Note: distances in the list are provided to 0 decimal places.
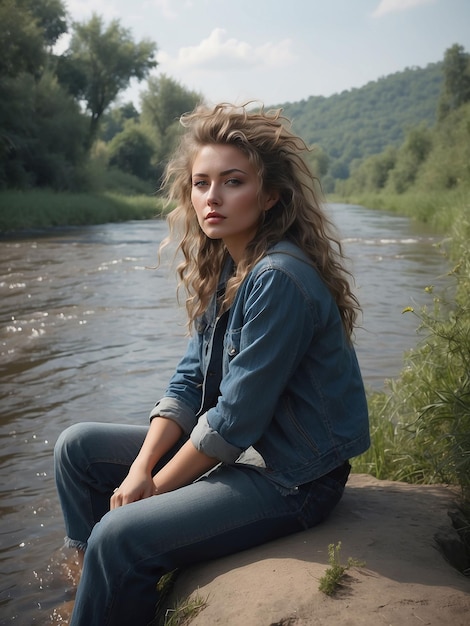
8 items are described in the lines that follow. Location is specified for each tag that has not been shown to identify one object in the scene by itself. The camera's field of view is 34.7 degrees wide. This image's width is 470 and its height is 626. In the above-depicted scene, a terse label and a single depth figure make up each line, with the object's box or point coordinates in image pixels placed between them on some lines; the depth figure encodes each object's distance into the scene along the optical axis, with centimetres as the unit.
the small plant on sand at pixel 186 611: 194
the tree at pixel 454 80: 5097
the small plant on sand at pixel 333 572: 182
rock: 176
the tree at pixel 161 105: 5988
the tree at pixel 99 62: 4231
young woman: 202
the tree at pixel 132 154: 5019
